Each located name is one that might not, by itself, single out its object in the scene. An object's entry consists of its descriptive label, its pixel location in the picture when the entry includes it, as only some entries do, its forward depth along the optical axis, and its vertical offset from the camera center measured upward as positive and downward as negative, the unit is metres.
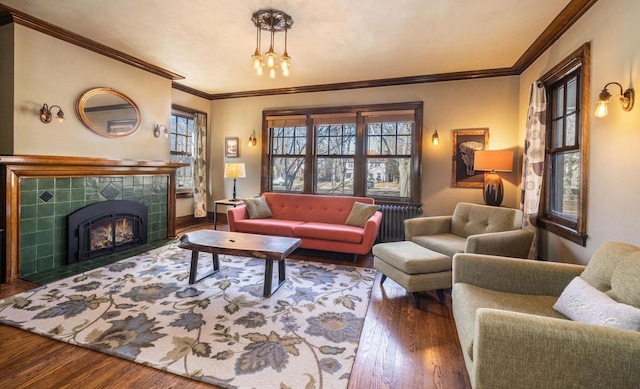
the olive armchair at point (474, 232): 2.77 -0.44
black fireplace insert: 3.59 -0.57
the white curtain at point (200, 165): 5.78 +0.41
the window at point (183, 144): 5.46 +0.77
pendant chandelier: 2.86 +1.66
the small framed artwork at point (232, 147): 5.92 +0.78
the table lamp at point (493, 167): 3.77 +0.31
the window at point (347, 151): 4.88 +0.66
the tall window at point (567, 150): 2.61 +0.43
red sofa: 3.90 -0.51
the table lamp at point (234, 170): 5.32 +0.30
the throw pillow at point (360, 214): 4.24 -0.35
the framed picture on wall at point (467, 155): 4.45 +0.54
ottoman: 2.66 -0.72
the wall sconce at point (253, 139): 5.74 +0.92
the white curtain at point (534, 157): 3.35 +0.40
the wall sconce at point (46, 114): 3.24 +0.76
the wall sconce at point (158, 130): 4.59 +0.86
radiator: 4.75 -0.45
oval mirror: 3.68 +0.94
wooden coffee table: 2.79 -0.57
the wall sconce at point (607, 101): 2.06 +0.65
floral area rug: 1.83 -1.04
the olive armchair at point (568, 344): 1.11 -0.58
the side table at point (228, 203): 5.09 -0.27
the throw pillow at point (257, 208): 4.68 -0.33
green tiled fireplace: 3.17 -0.27
